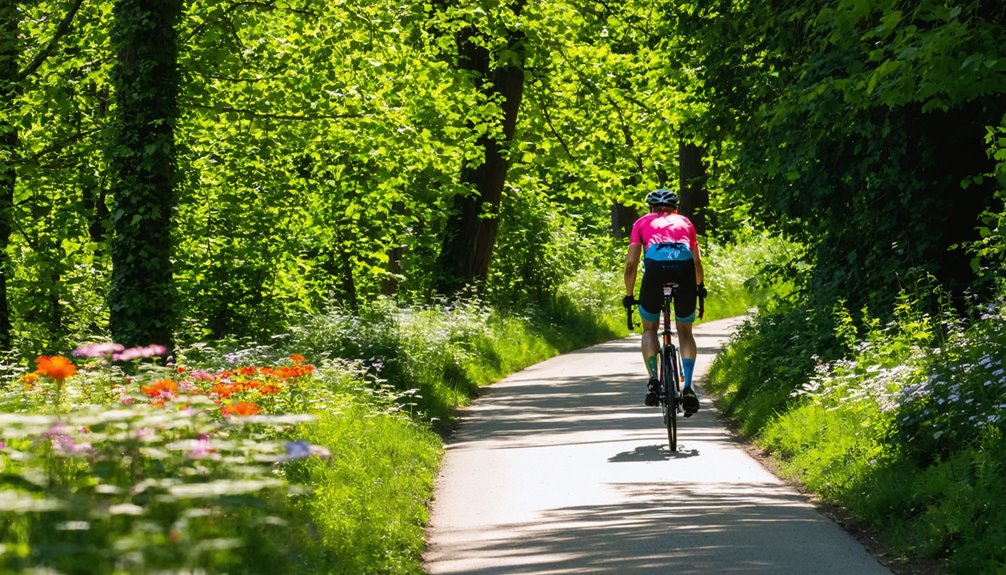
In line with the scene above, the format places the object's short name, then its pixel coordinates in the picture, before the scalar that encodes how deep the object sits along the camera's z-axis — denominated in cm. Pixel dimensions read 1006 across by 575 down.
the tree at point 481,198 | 5231
